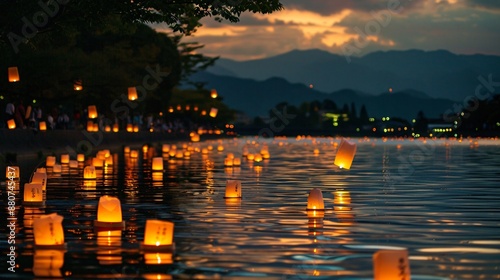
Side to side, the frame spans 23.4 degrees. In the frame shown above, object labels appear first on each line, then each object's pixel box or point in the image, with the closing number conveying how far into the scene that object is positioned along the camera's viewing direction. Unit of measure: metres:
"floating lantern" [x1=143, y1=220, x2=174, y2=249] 15.41
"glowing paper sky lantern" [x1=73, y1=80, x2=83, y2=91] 78.81
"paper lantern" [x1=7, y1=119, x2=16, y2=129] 59.14
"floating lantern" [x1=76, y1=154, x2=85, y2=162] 51.72
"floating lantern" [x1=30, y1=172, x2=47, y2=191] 28.30
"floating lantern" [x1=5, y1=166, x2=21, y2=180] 35.92
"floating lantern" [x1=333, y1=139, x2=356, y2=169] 24.50
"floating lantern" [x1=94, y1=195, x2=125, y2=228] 18.89
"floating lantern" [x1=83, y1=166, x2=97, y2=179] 36.72
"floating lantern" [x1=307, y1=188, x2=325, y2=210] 22.91
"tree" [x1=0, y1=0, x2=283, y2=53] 35.94
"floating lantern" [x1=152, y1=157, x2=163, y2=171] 43.65
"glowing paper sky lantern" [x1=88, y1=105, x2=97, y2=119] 86.94
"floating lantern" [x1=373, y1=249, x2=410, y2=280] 11.38
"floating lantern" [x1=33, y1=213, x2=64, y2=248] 15.66
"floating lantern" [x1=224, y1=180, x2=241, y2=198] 26.70
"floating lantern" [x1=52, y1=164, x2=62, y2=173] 41.85
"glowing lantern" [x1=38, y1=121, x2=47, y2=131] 71.44
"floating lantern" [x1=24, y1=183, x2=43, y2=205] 24.58
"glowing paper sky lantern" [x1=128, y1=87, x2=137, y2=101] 86.07
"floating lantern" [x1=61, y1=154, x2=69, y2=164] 50.94
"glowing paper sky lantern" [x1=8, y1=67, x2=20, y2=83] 52.09
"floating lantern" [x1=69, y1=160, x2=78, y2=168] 45.81
